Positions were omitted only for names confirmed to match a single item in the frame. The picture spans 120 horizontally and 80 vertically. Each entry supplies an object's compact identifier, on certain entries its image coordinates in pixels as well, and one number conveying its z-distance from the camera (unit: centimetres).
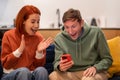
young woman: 196
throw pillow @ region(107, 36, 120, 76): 223
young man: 191
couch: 236
